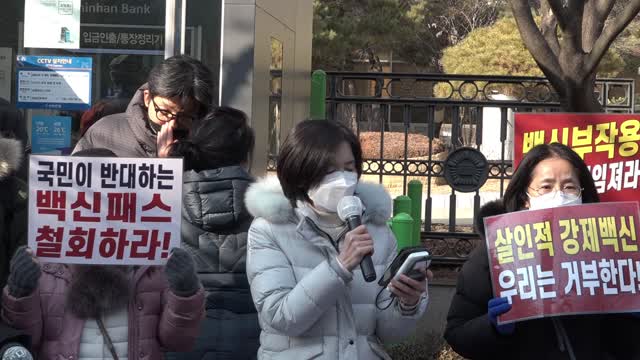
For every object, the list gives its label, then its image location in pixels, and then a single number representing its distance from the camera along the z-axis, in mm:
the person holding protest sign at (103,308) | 3205
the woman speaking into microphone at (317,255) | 3109
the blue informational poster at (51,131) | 6172
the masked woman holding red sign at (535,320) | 3217
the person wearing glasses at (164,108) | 4219
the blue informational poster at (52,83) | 6156
